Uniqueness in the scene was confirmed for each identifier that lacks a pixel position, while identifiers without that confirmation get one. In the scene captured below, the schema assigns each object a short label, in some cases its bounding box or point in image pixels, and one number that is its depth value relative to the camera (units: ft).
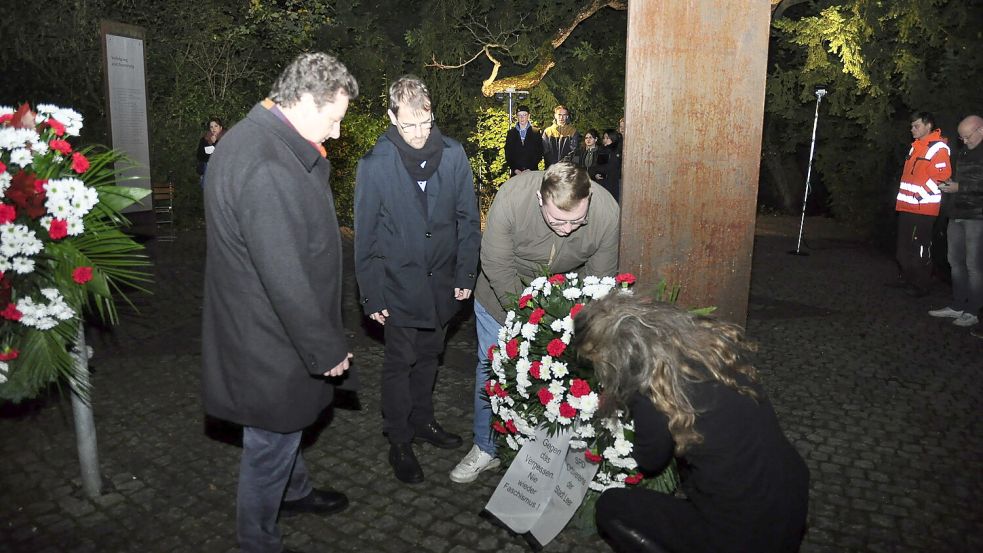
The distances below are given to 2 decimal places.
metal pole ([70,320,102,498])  12.32
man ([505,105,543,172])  43.14
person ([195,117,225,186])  39.73
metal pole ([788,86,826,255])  38.86
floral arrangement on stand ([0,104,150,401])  11.13
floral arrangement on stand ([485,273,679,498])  11.28
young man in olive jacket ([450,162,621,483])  12.52
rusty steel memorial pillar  12.01
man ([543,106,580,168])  44.39
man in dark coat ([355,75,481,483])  12.84
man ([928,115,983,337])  24.56
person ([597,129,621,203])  39.83
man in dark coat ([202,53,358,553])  9.06
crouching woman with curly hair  8.18
